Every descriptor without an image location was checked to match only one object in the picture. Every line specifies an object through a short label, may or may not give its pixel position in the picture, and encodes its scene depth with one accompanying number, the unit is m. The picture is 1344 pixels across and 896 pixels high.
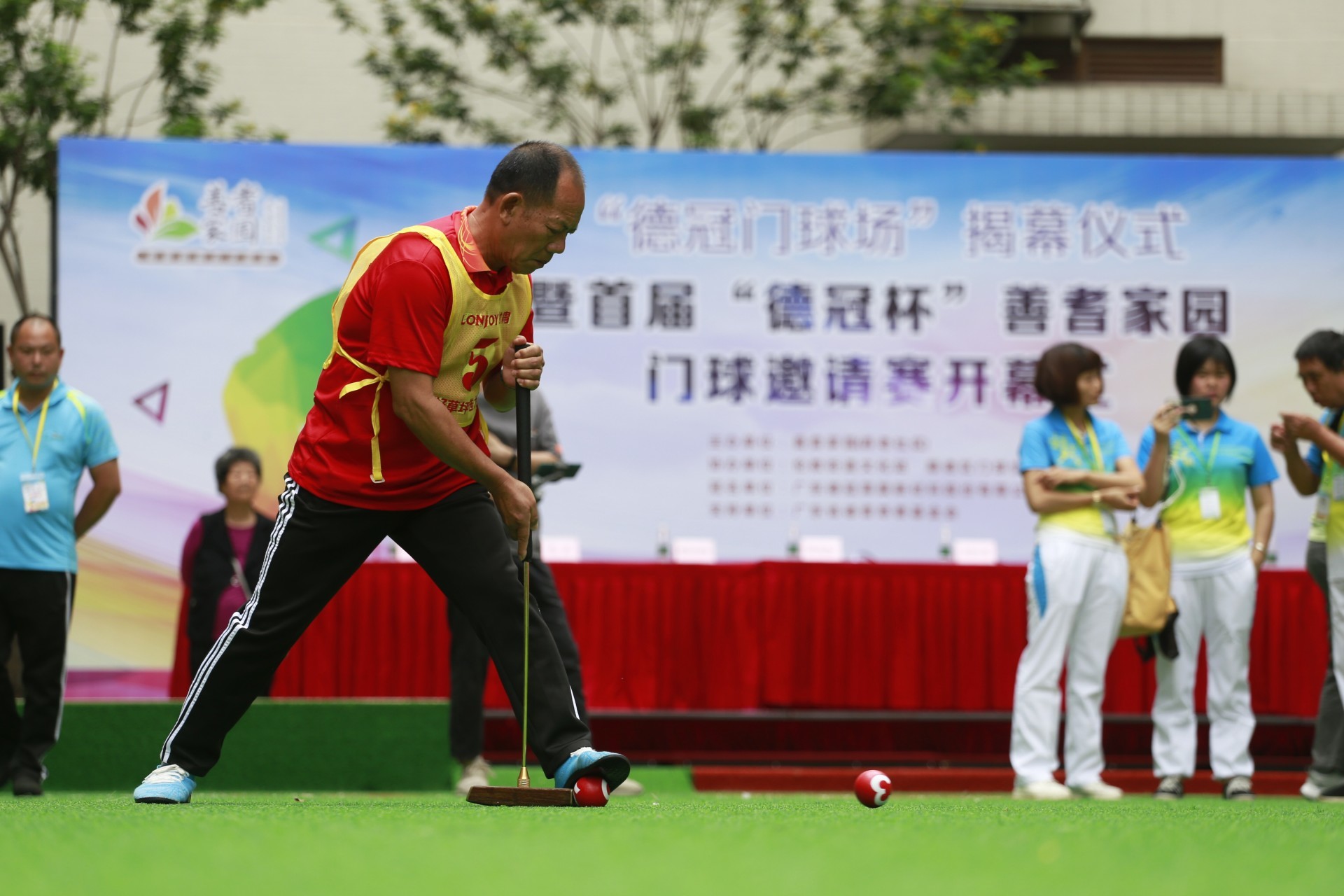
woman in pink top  13.98
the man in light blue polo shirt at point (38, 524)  11.05
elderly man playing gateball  7.13
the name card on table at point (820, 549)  17.19
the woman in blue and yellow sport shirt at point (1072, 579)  11.98
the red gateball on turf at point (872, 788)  7.80
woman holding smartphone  12.31
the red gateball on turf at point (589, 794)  7.14
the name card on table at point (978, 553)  17.50
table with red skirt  14.98
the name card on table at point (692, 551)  17.03
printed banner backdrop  17.23
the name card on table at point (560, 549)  16.58
